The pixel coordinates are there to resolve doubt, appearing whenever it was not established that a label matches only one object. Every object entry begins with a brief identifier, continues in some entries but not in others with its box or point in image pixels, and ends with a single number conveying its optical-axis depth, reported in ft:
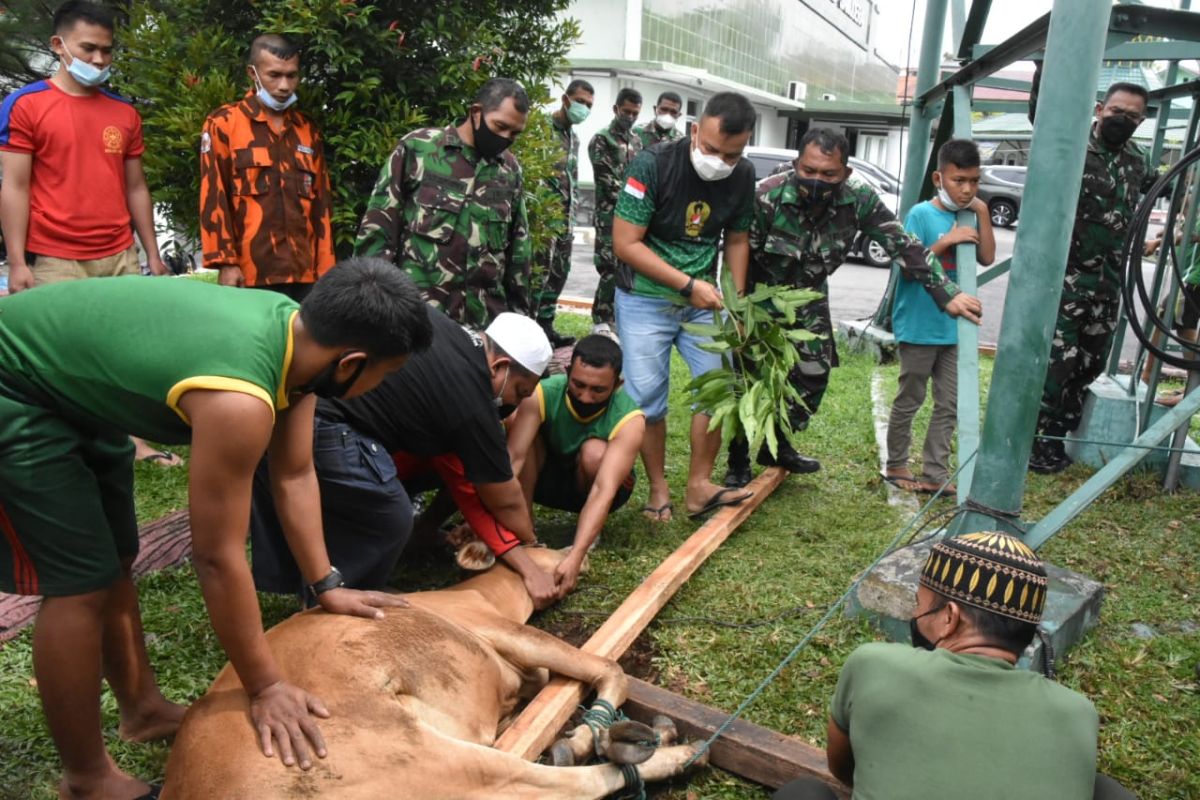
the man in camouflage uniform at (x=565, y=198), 27.71
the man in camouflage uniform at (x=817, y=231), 17.01
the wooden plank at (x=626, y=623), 9.87
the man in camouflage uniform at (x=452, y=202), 15.64
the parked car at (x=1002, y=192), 84.48
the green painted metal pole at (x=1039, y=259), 10.86
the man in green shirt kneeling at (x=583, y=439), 14.05
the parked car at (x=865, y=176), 62.64
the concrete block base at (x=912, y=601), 12.31
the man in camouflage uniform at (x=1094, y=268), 19.21
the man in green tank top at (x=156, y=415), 7.50
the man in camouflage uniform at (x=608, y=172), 29.94
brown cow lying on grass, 7.77
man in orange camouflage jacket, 15.92
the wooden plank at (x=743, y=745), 9.50
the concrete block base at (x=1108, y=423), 19.94
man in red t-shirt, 15.46
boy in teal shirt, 17.97
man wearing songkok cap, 6.52
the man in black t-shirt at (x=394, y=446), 11.55
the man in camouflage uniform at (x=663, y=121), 31.86
